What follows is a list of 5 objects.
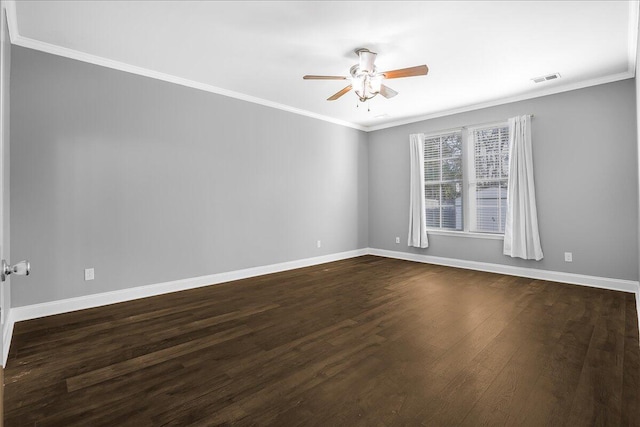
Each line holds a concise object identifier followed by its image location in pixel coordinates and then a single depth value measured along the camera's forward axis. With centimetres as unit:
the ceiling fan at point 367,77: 329
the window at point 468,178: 510
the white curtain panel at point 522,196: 463
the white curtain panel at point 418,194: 589
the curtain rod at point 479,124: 510
